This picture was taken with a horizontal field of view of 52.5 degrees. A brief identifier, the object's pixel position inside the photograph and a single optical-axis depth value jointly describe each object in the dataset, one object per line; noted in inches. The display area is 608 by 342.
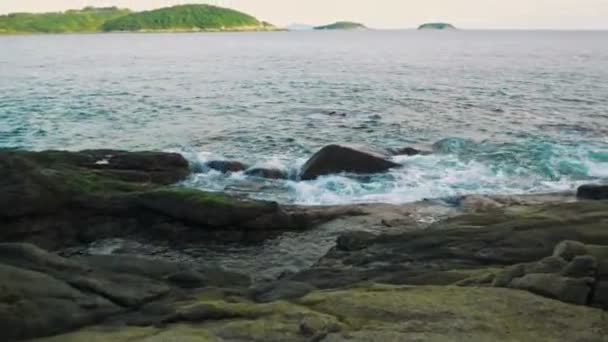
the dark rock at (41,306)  413.7
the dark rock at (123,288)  477.1
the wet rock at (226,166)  1149.7
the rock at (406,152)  1275.8
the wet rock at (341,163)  1090.7
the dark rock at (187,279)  543.8
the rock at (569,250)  482.9
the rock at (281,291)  480.4
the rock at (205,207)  782.5
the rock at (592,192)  871.1
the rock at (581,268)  440.5
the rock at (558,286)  417.4
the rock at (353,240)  662.5
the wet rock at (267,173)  1104.8
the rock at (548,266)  456.8
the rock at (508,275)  448.3
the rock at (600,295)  412.5
